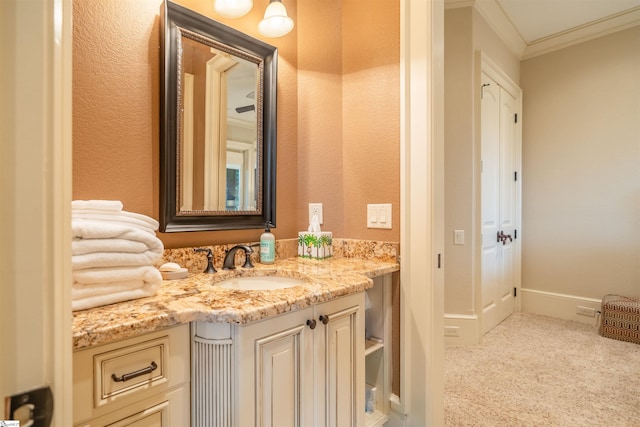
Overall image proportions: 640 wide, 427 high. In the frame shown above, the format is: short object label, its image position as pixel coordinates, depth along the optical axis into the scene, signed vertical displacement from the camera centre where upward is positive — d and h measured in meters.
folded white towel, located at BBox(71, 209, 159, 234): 0.93 -0.01
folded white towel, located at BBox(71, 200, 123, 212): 0.93 +0.02
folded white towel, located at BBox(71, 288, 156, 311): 0.83 -0.23
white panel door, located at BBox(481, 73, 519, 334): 2.99 +0.15
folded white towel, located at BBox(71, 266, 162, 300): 0.84 -0.18
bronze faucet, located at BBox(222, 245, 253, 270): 1.40 -0.18
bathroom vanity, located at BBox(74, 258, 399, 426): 0.77 -0.39
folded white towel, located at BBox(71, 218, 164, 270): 0.84 -0.09
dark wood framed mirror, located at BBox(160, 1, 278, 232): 1.30 +0.39
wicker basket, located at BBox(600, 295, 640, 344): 2.71 -0.88
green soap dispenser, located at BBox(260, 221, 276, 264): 1.56 -0.16
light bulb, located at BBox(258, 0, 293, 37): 1.56 +0.92
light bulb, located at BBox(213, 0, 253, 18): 1.43 +0.90
